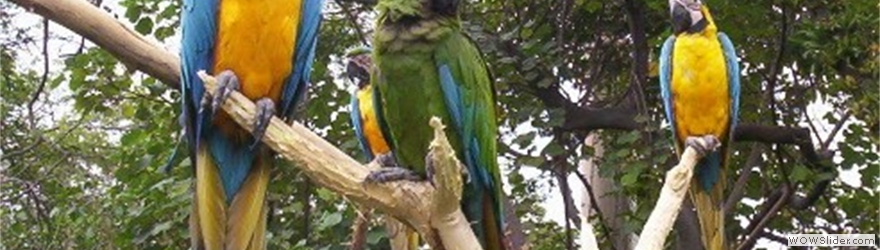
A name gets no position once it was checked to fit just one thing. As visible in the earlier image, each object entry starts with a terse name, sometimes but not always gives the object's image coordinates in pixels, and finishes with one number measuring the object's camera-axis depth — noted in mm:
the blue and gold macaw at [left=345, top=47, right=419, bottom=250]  2939
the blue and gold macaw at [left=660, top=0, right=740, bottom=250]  2836
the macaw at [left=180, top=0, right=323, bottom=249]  1878
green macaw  1981
